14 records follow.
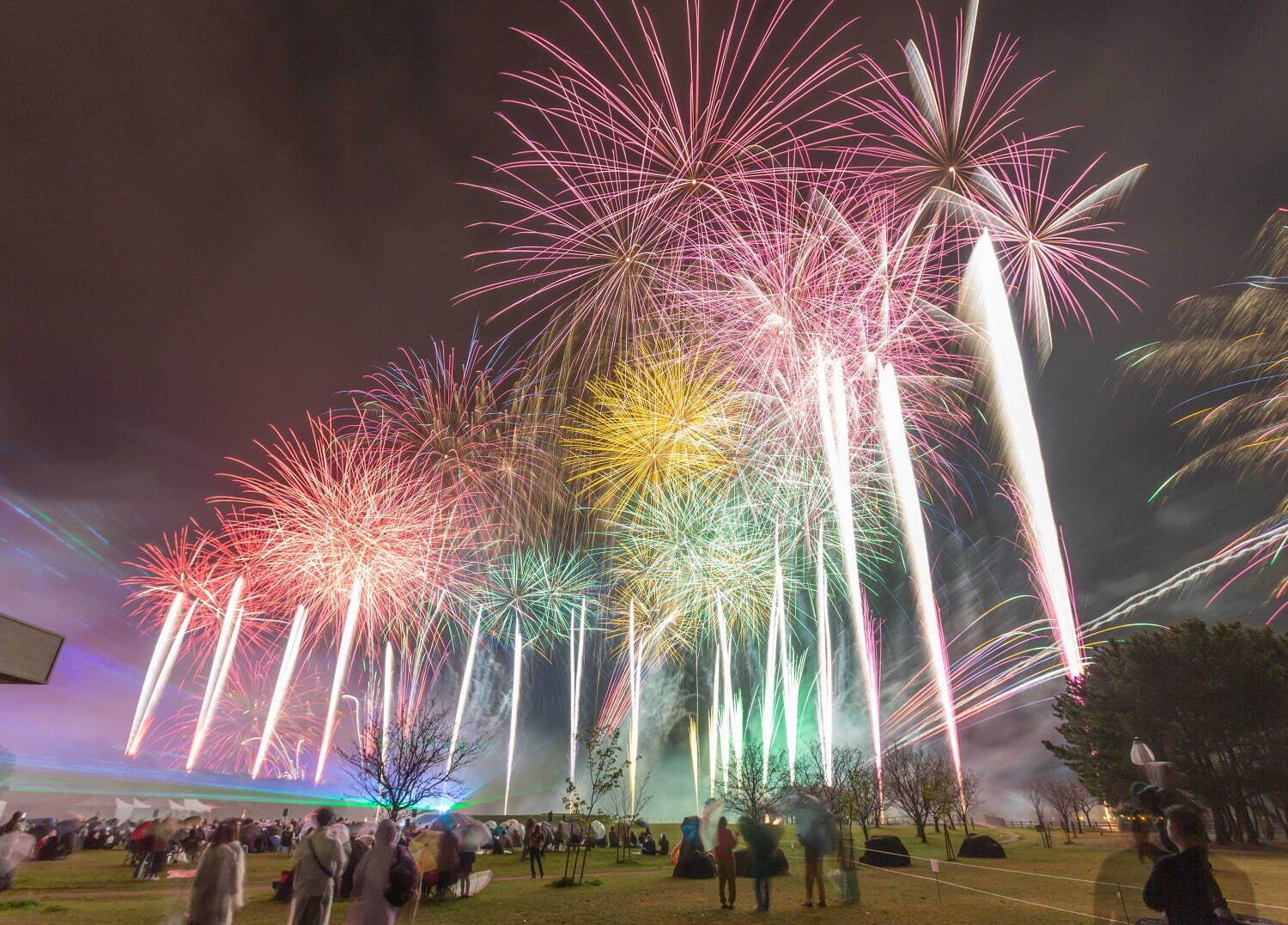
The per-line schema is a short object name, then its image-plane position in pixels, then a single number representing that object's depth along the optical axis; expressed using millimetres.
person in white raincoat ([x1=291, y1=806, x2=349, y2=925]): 8062
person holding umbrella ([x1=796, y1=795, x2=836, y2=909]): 12992
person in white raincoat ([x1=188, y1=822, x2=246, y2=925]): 7832
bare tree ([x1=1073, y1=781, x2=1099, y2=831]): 46188
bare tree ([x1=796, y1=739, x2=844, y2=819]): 34288
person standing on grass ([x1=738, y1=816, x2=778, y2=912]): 12875
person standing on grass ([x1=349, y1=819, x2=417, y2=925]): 7488
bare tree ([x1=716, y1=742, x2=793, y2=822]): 33500
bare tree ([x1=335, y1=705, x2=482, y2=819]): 27359
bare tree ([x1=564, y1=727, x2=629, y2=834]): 26005
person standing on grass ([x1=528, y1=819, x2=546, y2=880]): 22047
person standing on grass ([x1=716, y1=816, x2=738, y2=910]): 13680
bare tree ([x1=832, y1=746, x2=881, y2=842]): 37500
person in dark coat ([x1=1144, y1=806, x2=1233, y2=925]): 5332
